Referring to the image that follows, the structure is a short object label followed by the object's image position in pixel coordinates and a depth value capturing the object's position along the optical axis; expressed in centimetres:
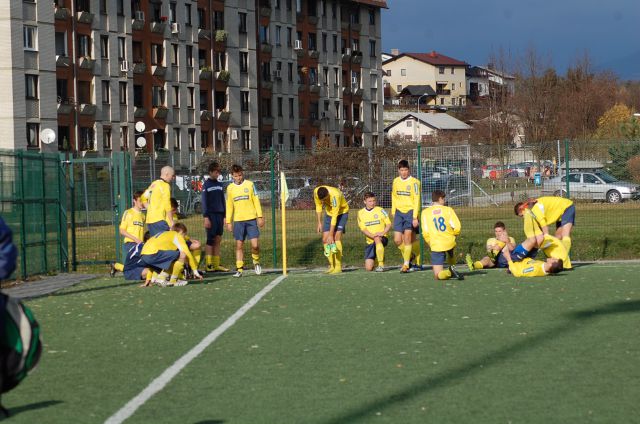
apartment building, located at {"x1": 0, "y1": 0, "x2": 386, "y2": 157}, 6103
